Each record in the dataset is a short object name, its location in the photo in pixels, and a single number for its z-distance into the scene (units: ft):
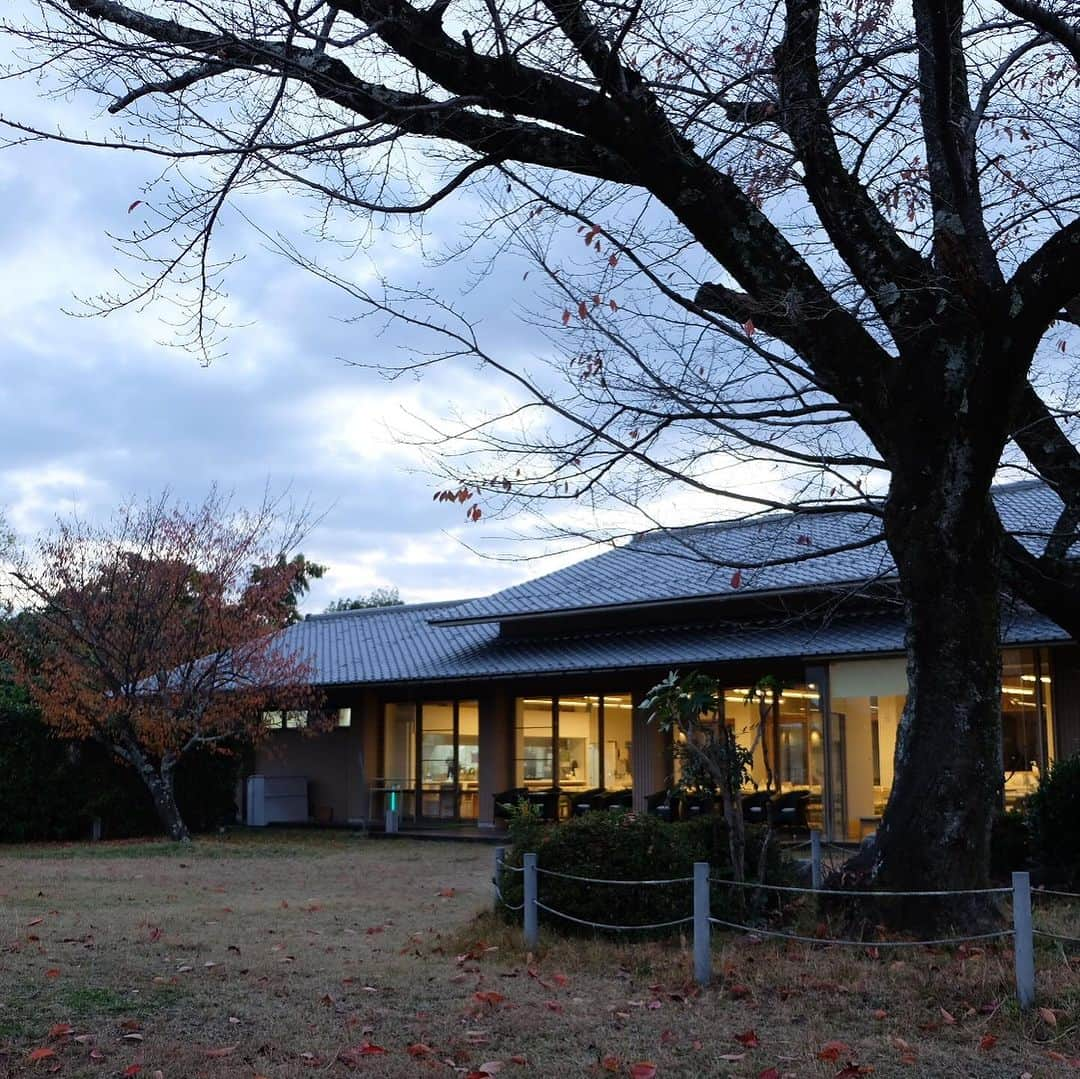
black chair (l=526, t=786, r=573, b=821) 77.15
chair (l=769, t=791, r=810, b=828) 65.77
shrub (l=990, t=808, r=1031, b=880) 42.96
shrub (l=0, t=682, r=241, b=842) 75.00
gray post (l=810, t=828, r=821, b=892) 35.50
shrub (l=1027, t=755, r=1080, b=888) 39.99
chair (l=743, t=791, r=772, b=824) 65.00
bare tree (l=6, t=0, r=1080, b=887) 26.68
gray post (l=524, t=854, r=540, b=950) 30.63
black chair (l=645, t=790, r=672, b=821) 65.98
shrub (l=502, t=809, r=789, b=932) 31.27
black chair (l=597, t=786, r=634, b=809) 74.49
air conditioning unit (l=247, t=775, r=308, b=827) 90.53
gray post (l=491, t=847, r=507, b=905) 34.45
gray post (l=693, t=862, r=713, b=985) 25.45
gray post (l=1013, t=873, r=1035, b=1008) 21.76
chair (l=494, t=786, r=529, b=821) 76.43
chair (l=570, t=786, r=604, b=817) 74.84
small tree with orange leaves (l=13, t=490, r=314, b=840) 70.08
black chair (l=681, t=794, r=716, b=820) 66.23
